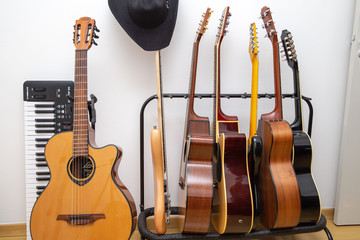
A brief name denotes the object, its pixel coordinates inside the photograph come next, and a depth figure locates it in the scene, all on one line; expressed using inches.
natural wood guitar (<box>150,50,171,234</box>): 45.1
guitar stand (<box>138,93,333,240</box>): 44.9
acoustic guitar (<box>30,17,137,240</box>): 42.8
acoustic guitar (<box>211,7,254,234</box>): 43.4
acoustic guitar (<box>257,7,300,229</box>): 44.3
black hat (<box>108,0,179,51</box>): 48.6
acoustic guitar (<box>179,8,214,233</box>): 42.8
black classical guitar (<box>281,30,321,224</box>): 45.1
